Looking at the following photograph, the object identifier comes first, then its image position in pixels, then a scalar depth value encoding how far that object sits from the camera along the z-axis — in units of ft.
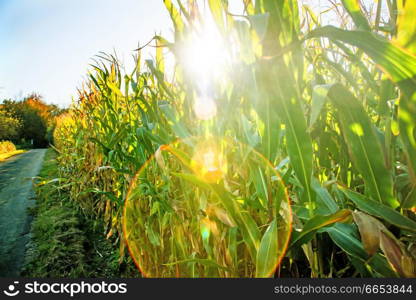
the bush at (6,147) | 44.45
